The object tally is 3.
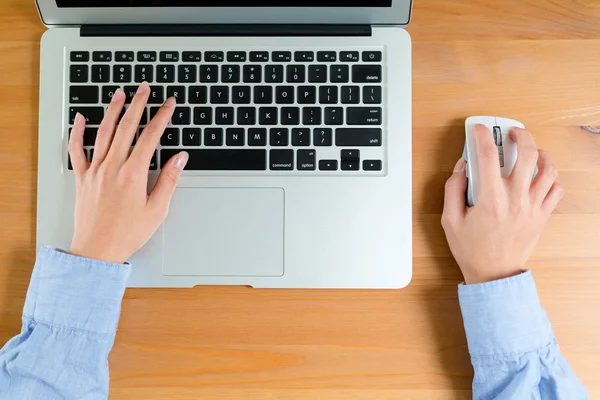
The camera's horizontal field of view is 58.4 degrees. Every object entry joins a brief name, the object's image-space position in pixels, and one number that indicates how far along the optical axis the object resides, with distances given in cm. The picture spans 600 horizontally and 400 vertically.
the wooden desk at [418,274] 73
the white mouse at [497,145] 70
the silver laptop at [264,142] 71
